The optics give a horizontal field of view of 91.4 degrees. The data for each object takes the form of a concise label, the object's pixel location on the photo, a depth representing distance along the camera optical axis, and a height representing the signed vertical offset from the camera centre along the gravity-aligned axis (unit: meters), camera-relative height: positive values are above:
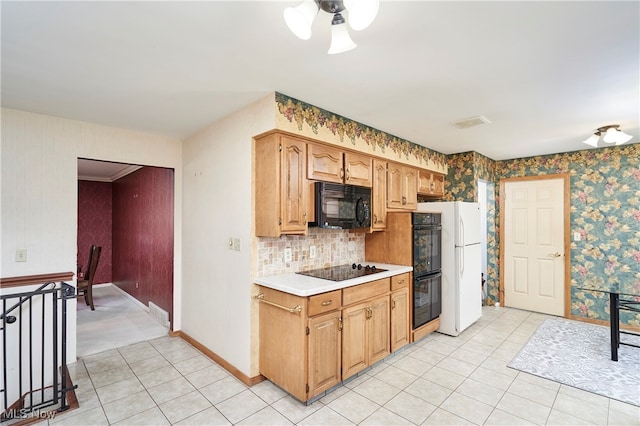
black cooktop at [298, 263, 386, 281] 2.86 -0.59
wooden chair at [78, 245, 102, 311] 5.03 -1.00
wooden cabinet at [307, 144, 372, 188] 2.90 +0.48
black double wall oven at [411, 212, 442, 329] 3.55 -0.64
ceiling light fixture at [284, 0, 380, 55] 1.30 +0.87
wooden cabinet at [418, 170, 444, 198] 4.48 +0.44
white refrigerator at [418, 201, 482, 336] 3.87 -0.68
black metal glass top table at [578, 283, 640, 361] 3.15 -1.05
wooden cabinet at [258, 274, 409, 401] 2.38 -1.02
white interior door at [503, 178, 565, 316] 4.73 -0.51
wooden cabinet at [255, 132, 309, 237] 2.63 +0.24
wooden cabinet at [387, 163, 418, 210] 3.85 +0.35
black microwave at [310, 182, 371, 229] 2.83 +0.07
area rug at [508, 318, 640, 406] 2.70 -1.50
